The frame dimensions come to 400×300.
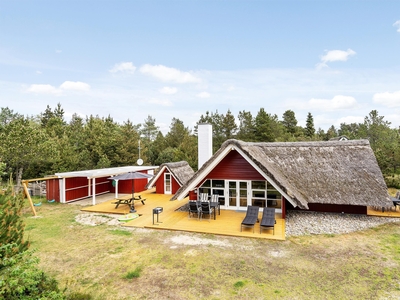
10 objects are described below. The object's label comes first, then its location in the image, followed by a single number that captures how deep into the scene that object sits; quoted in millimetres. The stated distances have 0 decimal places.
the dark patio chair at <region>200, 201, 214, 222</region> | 11039
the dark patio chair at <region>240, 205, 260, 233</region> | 9594
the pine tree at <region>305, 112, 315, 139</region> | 48500
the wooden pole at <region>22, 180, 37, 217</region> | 13245
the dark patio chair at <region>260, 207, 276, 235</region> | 9383
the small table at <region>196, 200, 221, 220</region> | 11523
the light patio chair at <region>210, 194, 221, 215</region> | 12955
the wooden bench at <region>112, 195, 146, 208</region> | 13758
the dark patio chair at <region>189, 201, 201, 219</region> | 11332
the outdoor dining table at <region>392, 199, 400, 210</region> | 12224
